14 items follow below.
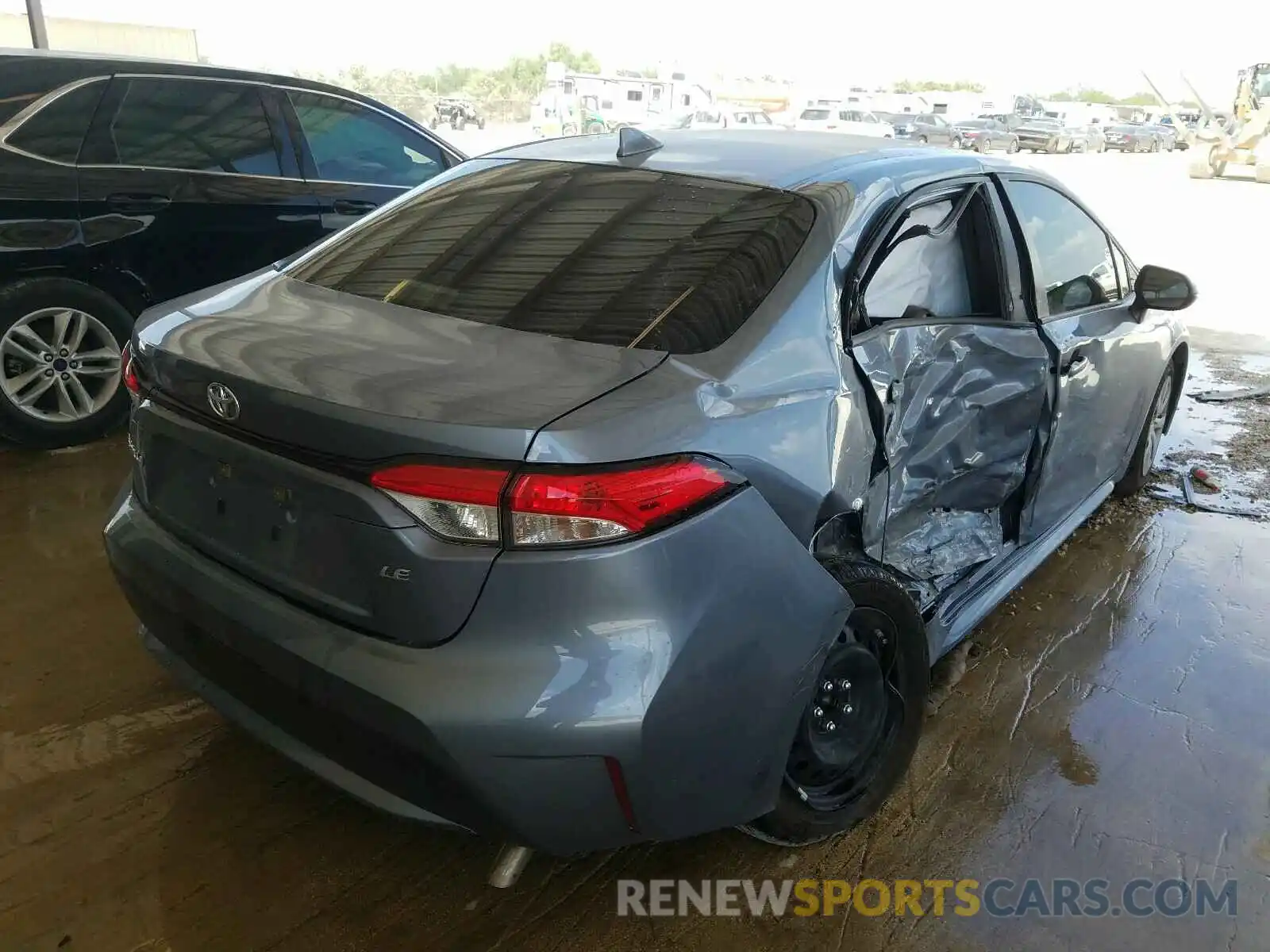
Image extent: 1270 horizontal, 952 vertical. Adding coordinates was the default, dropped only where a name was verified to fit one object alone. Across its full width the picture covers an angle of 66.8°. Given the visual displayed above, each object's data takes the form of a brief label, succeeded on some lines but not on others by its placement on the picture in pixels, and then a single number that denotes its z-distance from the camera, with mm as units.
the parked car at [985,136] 30062
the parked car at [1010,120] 33219
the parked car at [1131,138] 37688
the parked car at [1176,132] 40481
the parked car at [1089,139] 35344
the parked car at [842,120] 27859
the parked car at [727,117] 24062
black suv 4258
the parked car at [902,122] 29078
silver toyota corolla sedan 1624
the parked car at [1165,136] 39219
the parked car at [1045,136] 33188
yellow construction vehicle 25250
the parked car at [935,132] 28922
